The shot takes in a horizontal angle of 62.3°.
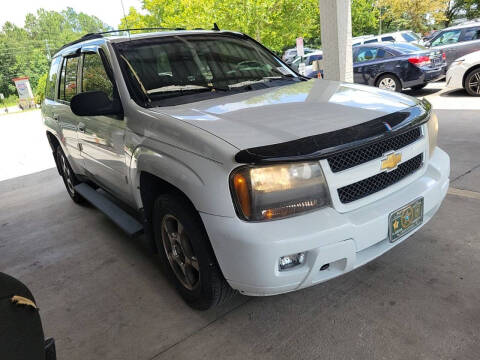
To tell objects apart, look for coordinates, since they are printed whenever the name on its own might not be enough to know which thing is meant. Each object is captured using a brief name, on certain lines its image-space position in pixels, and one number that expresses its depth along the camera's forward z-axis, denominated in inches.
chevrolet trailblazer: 77.6
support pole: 325.1
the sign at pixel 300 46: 491.4
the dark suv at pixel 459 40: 421.1
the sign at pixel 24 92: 1541.6
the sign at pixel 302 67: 461.4
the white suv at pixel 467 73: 344.5
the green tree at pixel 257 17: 638.5
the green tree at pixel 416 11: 1191.6
